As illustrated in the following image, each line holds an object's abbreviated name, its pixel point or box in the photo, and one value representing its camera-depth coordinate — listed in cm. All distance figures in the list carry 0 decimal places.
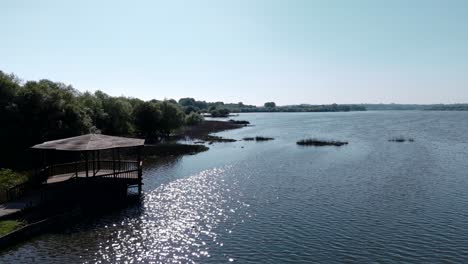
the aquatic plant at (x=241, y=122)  17470
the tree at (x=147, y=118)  9206
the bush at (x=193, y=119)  13982
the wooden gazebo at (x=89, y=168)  3269
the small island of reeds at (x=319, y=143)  8064
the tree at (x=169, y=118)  9669
